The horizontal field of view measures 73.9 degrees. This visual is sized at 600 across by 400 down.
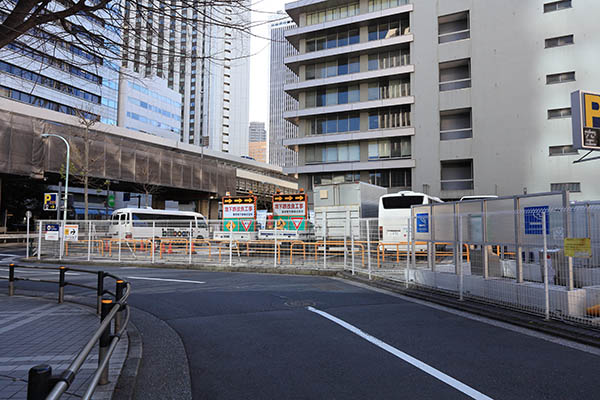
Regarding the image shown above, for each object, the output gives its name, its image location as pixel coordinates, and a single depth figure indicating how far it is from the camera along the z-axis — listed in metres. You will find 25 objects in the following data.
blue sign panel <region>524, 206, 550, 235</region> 6.98
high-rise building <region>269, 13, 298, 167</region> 135.84
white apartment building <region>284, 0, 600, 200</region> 29.14
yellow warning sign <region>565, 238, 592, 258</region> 6.14
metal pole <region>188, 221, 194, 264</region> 17.52
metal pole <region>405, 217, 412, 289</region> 10.66
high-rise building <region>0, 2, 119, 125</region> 50.03
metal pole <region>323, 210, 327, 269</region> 14.70
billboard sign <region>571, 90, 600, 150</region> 11.91
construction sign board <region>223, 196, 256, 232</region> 21.12
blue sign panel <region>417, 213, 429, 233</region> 10.48
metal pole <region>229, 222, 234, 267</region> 16.18
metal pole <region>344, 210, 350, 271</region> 13.68
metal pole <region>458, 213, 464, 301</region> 8.52
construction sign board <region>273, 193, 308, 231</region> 20.78
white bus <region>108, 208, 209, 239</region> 18.02
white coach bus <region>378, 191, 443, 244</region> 20.45
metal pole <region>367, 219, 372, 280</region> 12.14
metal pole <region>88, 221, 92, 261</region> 19.20
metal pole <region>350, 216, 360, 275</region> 13.01
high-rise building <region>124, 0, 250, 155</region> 118.38
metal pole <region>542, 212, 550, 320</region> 6.65
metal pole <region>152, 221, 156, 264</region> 18.47
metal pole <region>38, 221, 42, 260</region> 19.72
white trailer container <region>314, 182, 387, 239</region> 20.14
